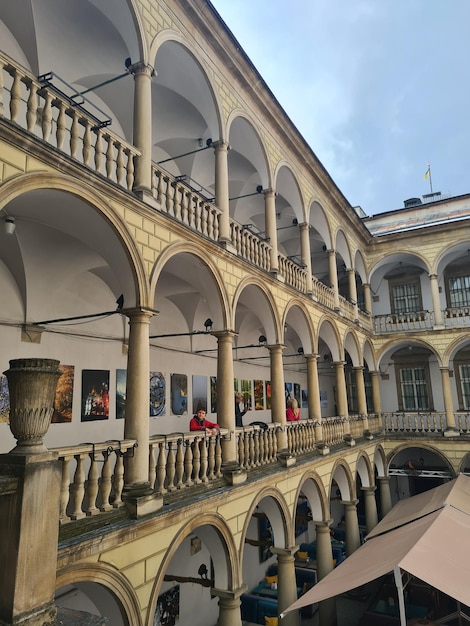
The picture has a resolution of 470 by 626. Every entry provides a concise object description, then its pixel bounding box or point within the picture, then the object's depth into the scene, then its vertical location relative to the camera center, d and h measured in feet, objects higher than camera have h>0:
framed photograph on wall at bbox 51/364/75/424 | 27.12 +1.09
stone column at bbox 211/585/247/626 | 24.71 -10.34
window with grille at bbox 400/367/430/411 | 68.23 +2.53
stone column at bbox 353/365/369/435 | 58.03 +1.57
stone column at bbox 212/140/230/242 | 29.01 +14.25
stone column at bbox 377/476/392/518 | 61.57 -11.46
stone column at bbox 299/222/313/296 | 44.04 +14.97
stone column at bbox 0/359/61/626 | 8.44 -1.65
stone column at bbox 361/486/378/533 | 55.83 -11.94
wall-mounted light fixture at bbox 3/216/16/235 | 21.45 +8.81
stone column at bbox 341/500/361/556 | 48.44 -11.99
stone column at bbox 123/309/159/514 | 18.83 +0.15
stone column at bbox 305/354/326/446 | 41.18 +1.15
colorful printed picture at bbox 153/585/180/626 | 32.99 -14.13
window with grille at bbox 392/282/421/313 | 70.76 +16.53
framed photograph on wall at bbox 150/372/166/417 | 35.78 +1.48
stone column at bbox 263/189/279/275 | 36.40 +14.53
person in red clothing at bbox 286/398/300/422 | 39.32 -0.23
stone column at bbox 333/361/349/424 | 49.83 +2.08
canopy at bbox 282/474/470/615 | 20.16 -7.32
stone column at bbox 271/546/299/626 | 31.86 -11.93
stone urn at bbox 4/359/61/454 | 9.04 +0.29
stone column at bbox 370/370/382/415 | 66.18 +2.23
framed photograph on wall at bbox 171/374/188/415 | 38.37 +1.54
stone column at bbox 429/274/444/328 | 63.52 +13.78
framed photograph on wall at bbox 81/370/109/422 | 29.35 +1.27
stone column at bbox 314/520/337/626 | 39.75 -11.94
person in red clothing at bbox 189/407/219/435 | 25.90 -0.63
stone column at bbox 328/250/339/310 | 52.34 +15.13
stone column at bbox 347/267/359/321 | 59.88 +15.25
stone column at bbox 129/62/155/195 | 22.08 +13.93
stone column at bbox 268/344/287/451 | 33.99 +1.17
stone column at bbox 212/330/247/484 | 26.05 +0.31
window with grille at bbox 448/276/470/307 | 66.90 +16.39
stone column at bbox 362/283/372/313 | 67.62 +15.92
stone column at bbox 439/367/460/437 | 59.67 -0.11
